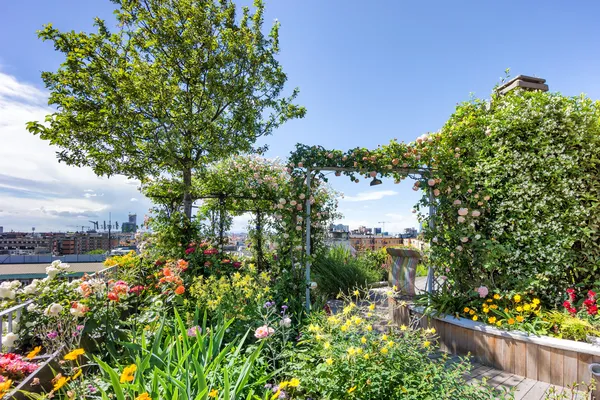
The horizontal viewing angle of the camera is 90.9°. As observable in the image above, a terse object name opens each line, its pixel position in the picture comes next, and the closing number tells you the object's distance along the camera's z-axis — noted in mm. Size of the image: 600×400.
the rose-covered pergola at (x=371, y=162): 4176
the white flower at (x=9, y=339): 2348
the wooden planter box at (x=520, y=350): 2607
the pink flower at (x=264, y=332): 2049
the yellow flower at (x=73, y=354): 1408
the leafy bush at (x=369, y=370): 1780
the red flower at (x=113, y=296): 2387
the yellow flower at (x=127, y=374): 1303
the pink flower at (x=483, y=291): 3389
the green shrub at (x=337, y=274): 5407
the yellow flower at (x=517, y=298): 3069
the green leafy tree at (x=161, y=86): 4961
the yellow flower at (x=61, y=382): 1374
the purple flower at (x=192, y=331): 2000
